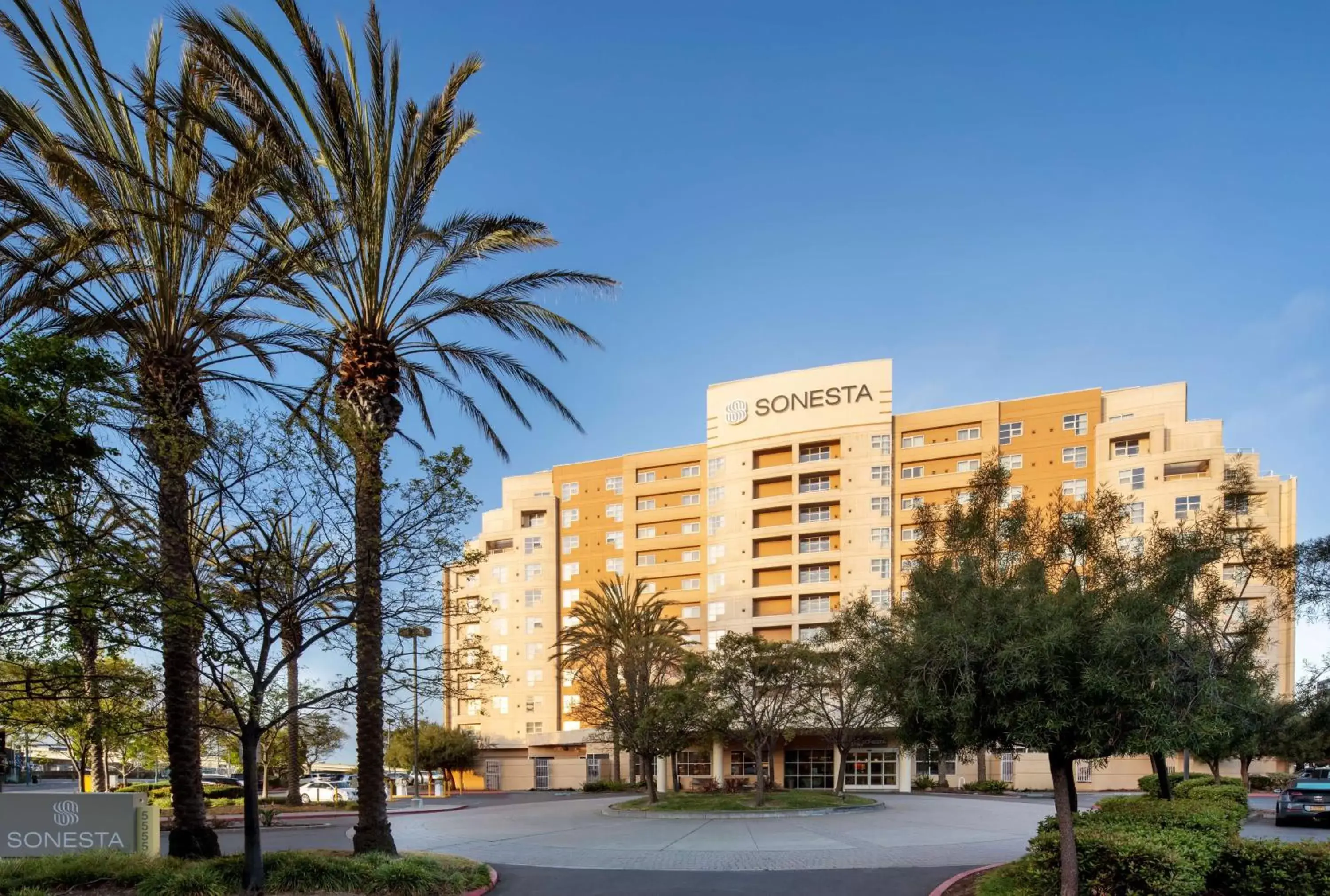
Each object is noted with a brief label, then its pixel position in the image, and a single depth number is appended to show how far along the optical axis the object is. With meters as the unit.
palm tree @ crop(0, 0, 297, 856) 17.33
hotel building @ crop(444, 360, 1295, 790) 63.78
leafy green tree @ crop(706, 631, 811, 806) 42.03
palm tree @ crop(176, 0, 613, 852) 18.03
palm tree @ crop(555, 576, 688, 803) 46.53
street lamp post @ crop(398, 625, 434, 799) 17.97
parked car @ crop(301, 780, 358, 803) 54.78
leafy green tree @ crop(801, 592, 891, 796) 39.06
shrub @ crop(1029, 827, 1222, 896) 13.06
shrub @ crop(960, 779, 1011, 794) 56.28
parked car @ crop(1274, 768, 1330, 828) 28.64
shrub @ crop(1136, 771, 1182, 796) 31.83
